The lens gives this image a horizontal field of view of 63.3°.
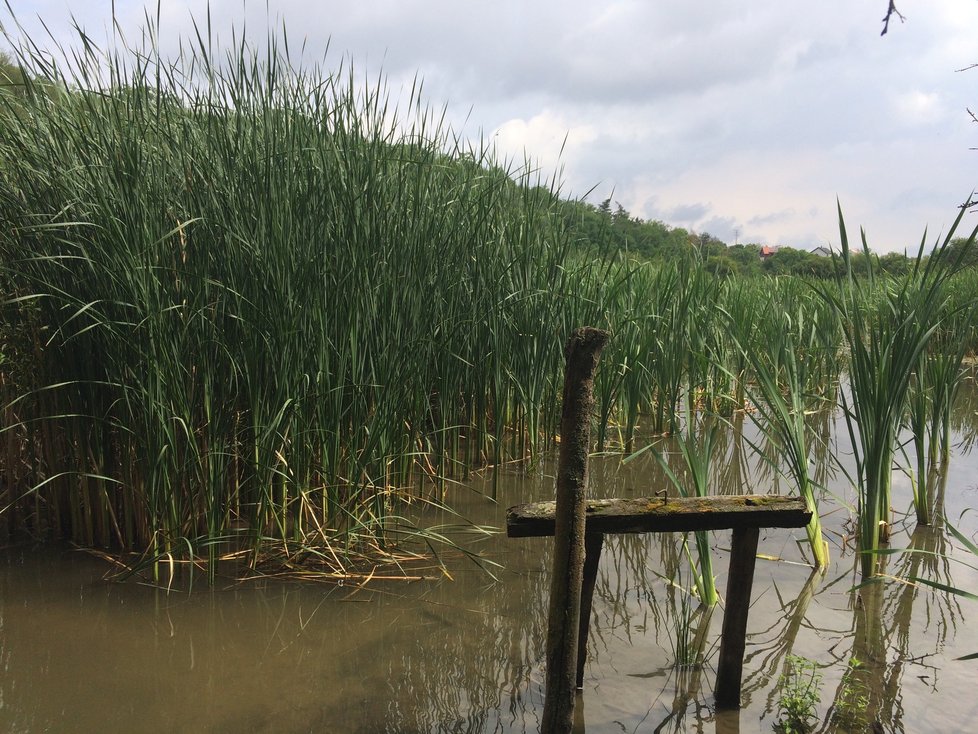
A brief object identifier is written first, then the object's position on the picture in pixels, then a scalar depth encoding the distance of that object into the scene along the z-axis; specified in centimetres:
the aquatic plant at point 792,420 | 347
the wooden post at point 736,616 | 239
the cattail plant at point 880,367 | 330
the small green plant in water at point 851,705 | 239
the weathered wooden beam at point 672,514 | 225
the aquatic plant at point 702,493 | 292
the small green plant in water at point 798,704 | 235
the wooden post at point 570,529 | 200
